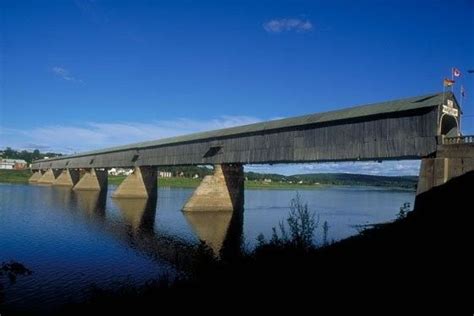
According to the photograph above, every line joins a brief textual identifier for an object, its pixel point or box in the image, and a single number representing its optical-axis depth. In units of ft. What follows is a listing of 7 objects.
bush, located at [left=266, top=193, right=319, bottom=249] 38.11
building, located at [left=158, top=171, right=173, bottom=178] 451.12
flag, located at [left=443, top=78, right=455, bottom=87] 69.46
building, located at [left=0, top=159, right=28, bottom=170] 486.47
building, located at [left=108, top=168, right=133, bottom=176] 508.45
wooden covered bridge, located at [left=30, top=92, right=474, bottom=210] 67.62
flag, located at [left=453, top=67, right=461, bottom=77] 71.52
